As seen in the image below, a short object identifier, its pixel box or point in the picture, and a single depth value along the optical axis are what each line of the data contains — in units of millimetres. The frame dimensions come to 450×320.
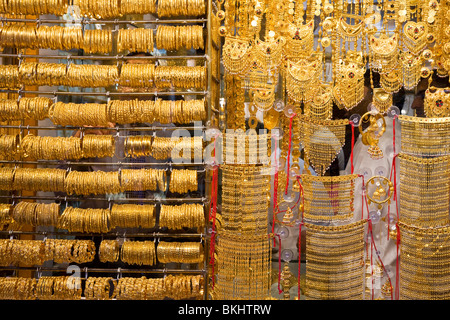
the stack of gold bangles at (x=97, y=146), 2623
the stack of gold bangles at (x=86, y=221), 2650
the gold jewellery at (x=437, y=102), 2598
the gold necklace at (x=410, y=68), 2596
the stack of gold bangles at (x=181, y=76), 2588
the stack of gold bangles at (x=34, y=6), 2650
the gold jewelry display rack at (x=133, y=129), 2646
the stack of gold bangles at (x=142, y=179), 2609
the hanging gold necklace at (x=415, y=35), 2553
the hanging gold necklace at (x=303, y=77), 2629
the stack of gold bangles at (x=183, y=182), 2584
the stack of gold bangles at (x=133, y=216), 2623
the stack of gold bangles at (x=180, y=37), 2574
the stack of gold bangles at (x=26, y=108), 2656
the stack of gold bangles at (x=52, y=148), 2637
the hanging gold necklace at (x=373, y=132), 2650
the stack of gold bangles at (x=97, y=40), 2646
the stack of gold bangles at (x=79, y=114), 2617
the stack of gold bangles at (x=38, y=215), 2670
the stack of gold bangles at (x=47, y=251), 2666
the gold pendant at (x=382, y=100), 2662
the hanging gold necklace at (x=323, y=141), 2668
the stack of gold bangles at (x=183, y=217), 2598
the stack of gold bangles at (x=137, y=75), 2613
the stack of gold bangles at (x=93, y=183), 2625
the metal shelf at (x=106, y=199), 2680
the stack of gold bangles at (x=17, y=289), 2646
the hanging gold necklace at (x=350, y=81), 2646
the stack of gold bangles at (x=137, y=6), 2596
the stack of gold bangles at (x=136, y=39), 2613
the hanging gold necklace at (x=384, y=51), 2582
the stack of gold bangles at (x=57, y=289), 2648
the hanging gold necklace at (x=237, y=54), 2625
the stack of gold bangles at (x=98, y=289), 2617
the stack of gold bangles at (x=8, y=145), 2684
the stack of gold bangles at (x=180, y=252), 2604
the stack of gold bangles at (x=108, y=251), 2652
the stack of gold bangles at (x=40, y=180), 2654
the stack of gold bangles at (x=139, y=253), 2629
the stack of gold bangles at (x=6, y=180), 2674
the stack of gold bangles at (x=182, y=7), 2566
